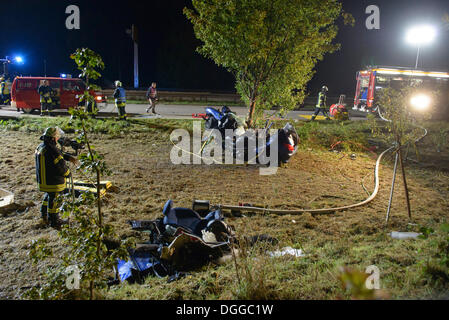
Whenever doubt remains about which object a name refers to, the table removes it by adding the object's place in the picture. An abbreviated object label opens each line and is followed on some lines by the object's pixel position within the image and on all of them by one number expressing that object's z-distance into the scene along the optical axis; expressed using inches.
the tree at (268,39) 354.6
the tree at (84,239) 109.6
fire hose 228.2
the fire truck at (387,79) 732.0
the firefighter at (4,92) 669.3
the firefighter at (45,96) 552.2
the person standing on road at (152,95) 598.9
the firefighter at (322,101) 601.0
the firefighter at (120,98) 504.7
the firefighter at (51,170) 195.5
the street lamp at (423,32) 673.0
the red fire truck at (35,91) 579.2
